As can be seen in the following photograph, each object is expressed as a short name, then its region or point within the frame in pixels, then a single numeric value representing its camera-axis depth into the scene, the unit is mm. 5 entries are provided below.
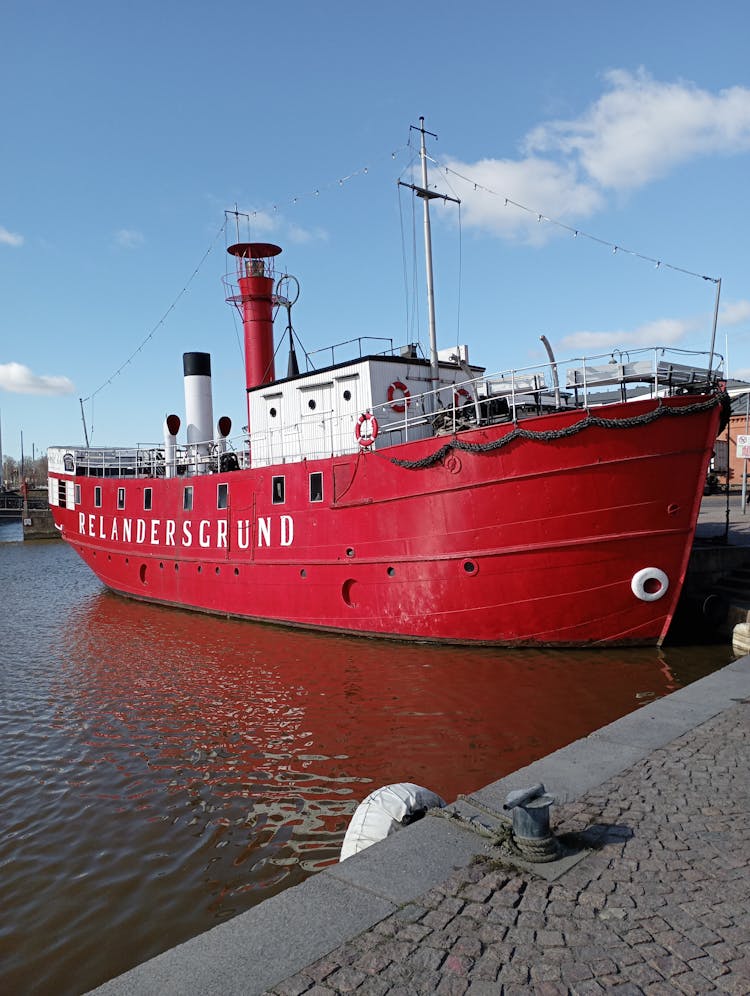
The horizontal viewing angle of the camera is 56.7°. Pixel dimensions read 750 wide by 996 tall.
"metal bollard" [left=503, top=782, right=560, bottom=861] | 4176
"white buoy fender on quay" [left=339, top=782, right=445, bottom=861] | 4836
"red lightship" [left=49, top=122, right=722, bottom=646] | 10844
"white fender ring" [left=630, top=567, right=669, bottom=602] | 11047
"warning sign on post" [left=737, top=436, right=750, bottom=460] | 16859
